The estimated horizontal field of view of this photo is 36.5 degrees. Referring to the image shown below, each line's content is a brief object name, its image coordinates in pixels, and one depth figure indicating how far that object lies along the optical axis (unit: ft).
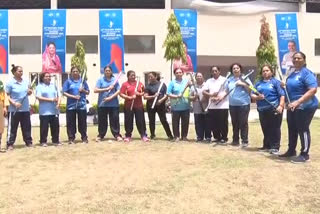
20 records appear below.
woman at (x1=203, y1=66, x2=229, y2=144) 32.68
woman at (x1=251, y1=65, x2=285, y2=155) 28.99
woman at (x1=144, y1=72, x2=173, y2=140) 34.54
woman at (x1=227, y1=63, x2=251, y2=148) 31.07
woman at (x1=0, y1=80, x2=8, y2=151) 31.32
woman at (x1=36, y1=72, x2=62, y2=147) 32.83
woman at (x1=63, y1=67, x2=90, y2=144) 33.30
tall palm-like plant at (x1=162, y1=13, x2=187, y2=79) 90.12
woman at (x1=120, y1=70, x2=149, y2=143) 33.86
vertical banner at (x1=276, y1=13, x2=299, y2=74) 98.07
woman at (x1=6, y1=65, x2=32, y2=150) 32.14
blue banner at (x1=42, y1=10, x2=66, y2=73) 87.20
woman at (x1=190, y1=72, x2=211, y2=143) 33.76
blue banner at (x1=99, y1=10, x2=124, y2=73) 89.86
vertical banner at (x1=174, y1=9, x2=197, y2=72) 93.20
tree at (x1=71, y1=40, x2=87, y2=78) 99.96
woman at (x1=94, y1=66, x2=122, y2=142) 33.60
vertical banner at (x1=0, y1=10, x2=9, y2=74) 91.35
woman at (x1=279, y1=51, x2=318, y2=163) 25.38
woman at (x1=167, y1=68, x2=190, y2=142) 33.86
